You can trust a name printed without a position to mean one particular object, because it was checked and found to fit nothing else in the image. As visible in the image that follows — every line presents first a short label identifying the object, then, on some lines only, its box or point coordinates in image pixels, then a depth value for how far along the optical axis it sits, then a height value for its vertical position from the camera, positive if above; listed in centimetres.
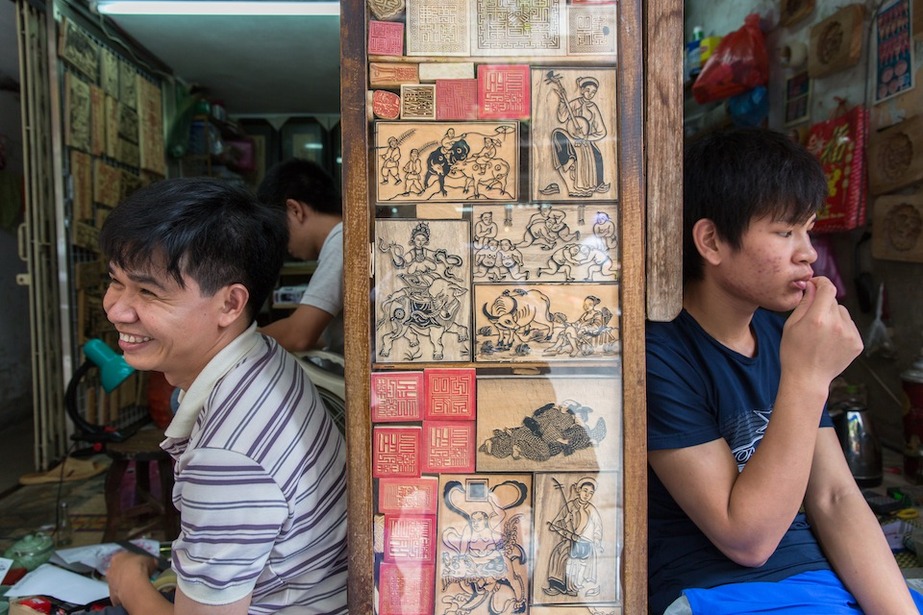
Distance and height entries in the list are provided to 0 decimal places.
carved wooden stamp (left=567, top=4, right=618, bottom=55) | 110 +41
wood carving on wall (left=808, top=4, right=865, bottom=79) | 311 +114
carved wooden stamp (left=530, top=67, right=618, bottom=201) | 110 +24
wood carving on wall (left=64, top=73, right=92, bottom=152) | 388 +100
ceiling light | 386 +160
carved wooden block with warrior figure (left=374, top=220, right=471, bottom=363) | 109 -2
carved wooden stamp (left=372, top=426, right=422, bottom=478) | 110 -29
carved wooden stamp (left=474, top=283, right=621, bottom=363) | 111 -8
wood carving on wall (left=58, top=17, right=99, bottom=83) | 382 +138
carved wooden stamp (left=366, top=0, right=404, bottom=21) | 108 +44
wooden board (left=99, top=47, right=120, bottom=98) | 428 +137
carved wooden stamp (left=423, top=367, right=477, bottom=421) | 110 -20
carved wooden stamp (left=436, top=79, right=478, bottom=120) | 110 +29
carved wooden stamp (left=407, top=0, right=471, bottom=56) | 109 +41
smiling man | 105 -24
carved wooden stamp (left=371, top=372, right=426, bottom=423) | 110 -20
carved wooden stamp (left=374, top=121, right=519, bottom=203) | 109 +19
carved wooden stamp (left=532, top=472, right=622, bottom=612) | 111 -44
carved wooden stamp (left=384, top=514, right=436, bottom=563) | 111 -44
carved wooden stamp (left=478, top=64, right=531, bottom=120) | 110 +31
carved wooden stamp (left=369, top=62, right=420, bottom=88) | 108 +33
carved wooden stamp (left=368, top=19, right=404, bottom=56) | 108 +39
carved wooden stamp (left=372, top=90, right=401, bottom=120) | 108 +28
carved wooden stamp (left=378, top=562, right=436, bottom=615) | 111 -52
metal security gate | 375 +30
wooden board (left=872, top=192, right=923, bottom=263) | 279 +20
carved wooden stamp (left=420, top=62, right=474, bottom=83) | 109 +34
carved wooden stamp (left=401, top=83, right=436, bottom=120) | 109 +29
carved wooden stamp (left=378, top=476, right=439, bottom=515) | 110 -36
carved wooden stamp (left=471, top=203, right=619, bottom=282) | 110 +5
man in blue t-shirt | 113 -26
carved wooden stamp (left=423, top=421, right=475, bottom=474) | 111 -28
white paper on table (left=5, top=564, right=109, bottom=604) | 171 -81
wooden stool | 280 -92
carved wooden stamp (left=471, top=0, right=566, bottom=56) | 110 +41
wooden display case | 109 -5
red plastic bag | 359 +113
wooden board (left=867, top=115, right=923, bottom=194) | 276 +51
